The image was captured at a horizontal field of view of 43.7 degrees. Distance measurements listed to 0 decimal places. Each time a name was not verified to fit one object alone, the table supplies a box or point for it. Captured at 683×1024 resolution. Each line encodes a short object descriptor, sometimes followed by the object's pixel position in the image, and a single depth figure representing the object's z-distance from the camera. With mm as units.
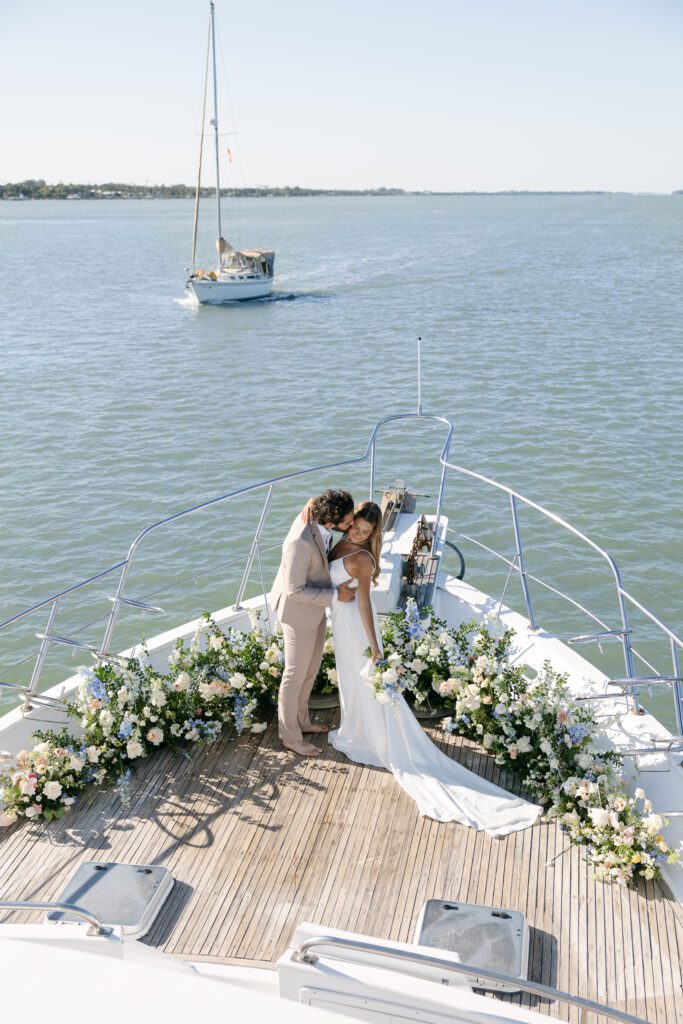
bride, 5297
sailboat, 39216
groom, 5242
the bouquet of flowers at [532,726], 4832
